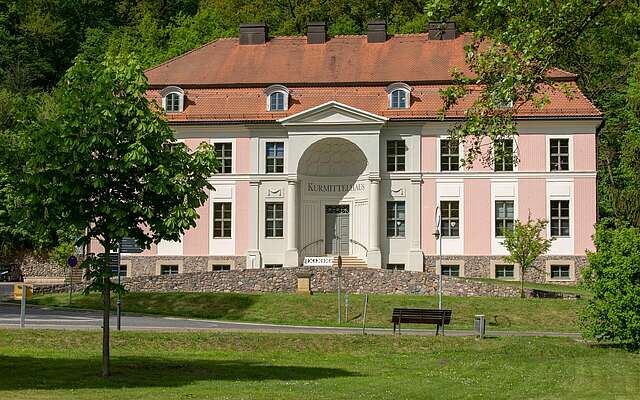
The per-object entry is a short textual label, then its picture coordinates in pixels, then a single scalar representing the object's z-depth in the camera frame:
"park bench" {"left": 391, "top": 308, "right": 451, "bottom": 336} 30.12
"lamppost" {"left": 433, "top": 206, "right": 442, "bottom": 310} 37.79
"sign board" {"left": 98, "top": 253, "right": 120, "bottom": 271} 21.23
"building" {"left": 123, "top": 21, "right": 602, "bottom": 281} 51.16
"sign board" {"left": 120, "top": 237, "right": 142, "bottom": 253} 30.09
